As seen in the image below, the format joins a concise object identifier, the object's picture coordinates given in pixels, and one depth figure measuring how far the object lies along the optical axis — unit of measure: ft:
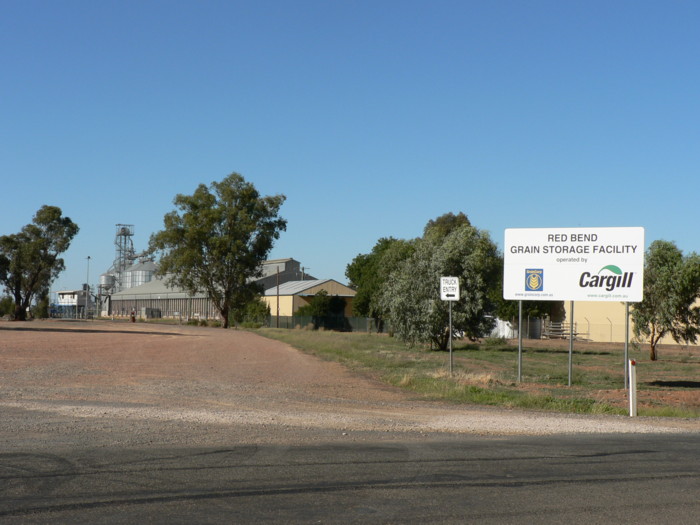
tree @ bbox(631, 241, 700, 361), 125.18
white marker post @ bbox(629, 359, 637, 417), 50.49
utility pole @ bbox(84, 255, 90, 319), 436.88
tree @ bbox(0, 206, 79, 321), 298.97
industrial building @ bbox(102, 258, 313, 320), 392.06
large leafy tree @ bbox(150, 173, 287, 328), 261.24
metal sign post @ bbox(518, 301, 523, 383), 75.21
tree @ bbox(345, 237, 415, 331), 257.75
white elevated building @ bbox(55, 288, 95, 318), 447.42
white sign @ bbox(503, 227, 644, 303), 70.44
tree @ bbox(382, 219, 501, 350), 143.13
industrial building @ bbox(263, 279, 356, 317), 334.85
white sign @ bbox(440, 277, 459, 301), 73.51
